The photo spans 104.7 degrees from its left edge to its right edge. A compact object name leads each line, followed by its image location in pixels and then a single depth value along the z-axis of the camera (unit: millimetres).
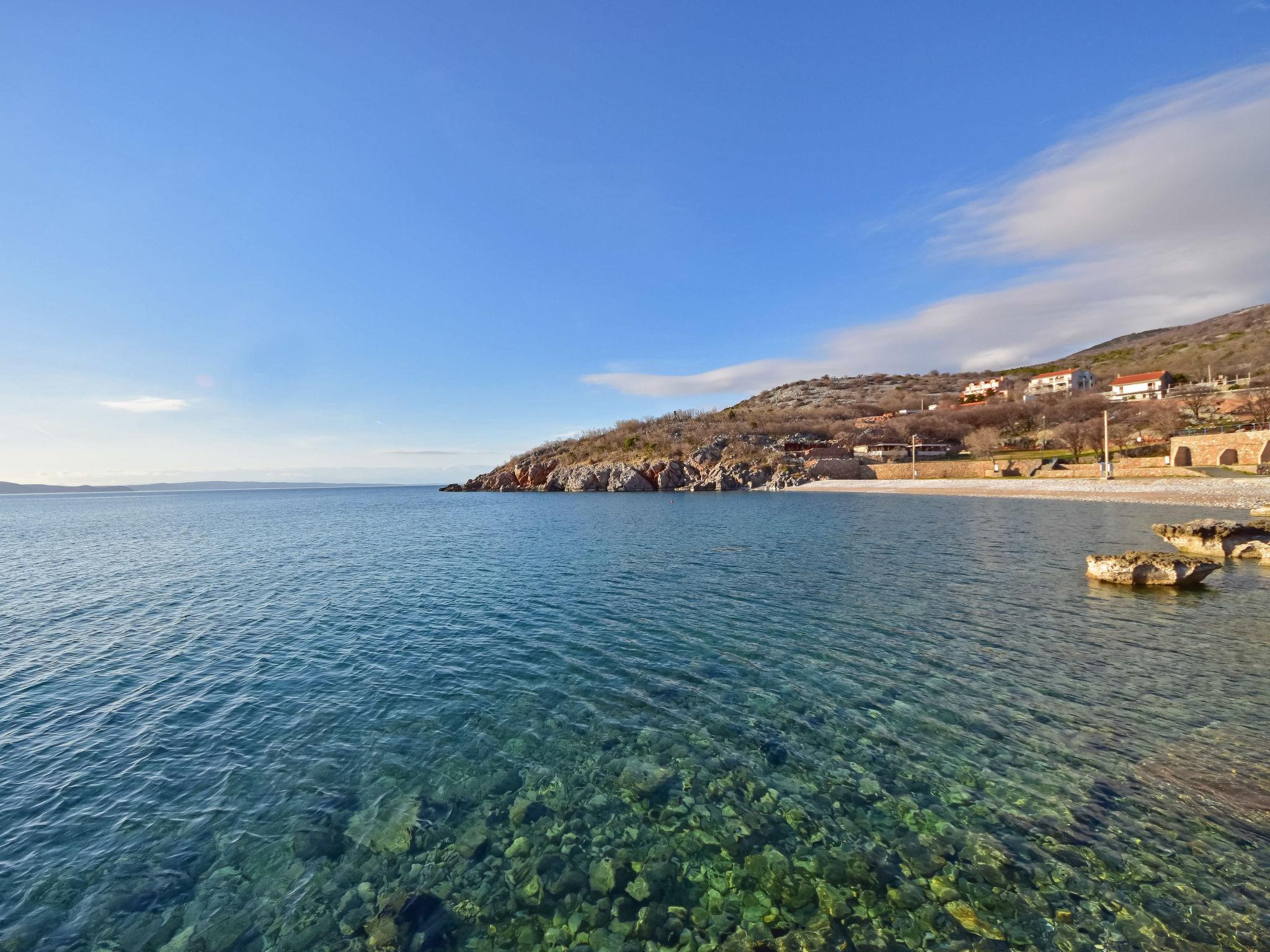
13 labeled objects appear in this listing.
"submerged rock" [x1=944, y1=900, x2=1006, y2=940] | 5315
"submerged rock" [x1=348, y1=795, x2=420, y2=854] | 7195
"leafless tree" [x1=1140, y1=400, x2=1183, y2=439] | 79938
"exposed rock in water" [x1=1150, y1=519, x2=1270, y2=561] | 22500
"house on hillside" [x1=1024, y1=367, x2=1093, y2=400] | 149625
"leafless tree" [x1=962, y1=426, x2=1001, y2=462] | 96375
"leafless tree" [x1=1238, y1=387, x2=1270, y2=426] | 70000
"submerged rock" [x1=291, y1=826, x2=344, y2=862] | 7020
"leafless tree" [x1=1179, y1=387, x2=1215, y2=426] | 79750
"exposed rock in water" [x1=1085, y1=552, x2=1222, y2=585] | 18344
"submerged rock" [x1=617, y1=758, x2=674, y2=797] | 8273
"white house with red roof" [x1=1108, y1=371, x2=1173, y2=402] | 121481
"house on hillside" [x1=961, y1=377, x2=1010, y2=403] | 165500
